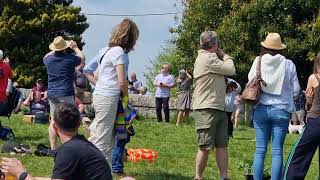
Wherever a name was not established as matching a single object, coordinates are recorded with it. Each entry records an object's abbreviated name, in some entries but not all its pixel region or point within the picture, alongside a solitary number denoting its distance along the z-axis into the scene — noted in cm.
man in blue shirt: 948
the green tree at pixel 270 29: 2680
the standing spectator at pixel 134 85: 2342
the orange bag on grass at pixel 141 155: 1034
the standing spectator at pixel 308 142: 793
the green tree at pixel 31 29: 2953
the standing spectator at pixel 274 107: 820
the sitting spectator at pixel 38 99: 1776
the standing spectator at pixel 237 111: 2037
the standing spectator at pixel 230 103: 1432
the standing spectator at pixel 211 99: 827
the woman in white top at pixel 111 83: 780
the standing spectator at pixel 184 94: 1933
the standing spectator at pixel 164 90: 1997
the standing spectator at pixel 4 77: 1177
